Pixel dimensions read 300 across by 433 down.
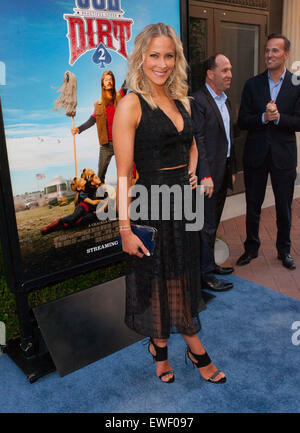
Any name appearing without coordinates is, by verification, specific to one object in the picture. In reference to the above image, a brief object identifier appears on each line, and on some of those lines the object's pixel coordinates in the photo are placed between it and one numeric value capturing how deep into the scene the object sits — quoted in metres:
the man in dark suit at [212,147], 3.26
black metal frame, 2.35
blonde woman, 2.02
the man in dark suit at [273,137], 3.65
